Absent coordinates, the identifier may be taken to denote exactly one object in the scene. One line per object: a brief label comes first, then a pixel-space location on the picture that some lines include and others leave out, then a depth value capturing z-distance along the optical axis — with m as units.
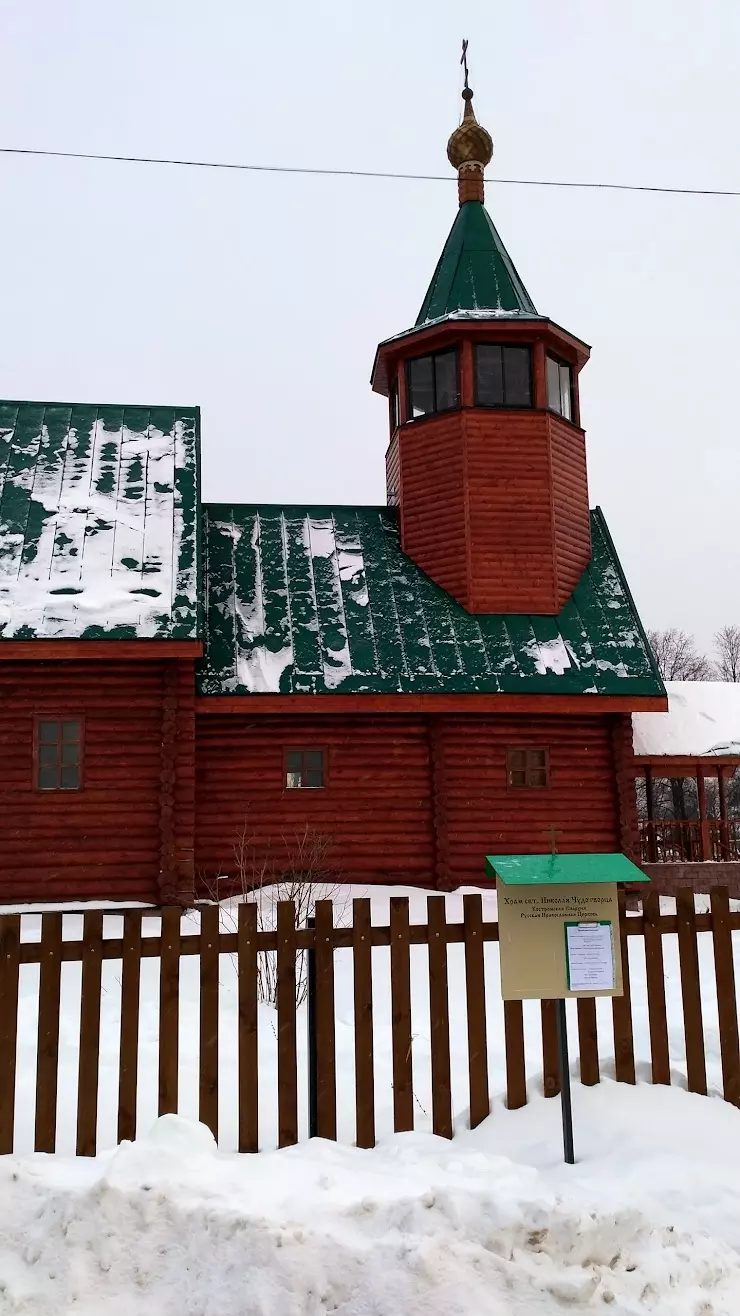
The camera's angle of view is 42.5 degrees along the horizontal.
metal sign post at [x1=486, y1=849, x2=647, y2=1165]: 4.50
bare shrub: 12.65
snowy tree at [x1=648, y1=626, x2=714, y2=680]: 49.34
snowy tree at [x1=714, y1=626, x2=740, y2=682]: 54.96
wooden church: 12.47
